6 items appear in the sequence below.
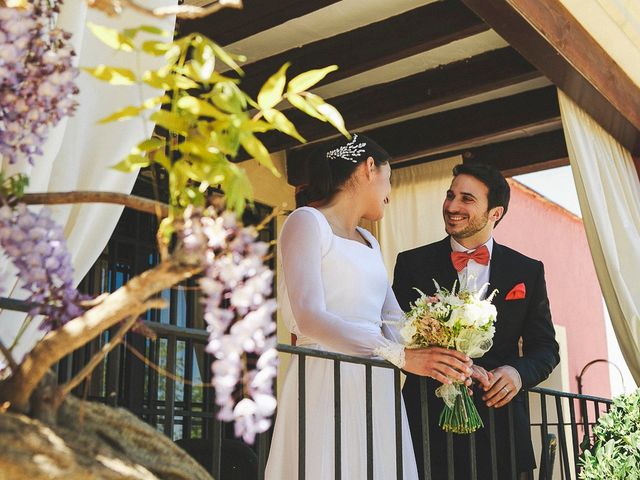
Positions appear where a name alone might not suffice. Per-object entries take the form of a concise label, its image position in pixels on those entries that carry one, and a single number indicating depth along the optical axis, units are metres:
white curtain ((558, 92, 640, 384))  4.62
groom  3.28
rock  0.98
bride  2.80
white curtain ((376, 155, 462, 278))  5.88
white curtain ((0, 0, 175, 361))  2.18
